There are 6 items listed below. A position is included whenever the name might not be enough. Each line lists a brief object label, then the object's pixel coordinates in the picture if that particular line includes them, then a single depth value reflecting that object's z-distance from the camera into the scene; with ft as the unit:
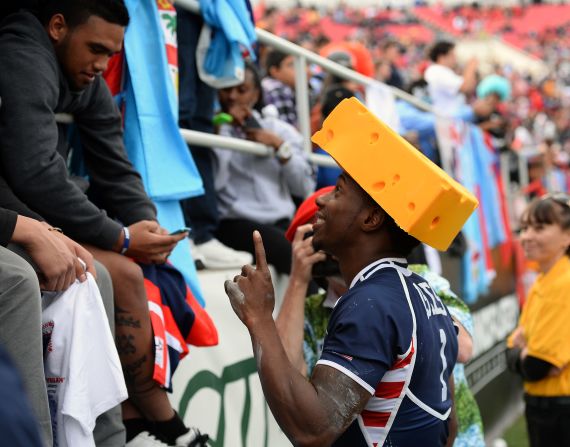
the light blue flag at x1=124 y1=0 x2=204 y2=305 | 8.96
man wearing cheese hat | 5.50
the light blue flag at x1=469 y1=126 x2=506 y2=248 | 25.36
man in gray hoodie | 6.77
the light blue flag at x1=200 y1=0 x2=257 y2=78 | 10.77
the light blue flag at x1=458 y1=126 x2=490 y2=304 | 20.92
